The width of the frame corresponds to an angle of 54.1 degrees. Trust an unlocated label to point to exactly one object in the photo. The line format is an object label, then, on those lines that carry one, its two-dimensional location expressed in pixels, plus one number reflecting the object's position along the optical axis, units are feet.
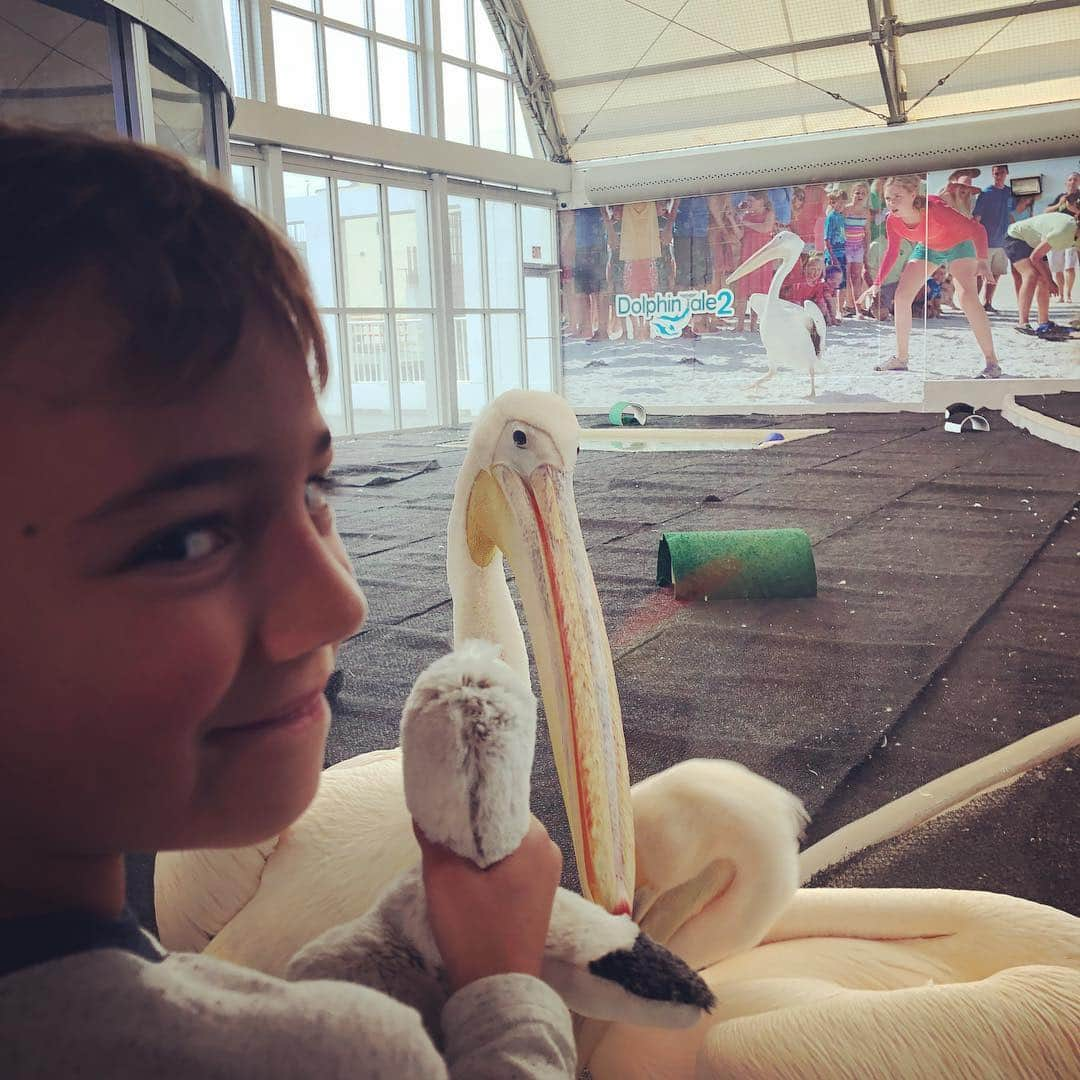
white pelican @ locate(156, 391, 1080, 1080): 2.57
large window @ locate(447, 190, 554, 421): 38.32
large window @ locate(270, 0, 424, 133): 31.63
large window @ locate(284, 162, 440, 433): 32.45
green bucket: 33.60
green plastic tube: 10.11
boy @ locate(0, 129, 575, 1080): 1.24
